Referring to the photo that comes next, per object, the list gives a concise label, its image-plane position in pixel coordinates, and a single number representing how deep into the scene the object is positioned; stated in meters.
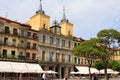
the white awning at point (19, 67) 42.88
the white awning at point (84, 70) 64.88
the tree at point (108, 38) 41.84
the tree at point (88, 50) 44.59
